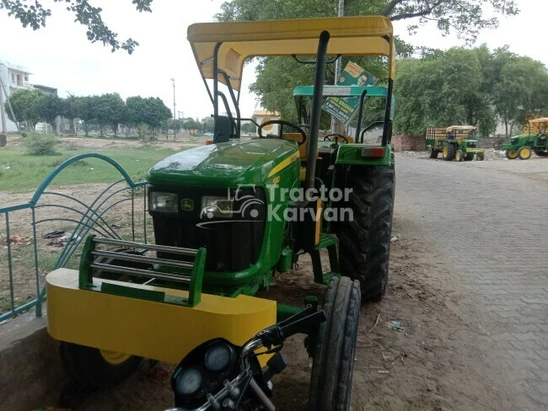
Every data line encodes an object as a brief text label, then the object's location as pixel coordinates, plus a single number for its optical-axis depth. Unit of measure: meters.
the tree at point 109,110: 39.25
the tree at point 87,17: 5.06
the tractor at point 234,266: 1.81
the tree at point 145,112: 41.59
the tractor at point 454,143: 22.50
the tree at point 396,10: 11.45
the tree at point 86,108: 38.66
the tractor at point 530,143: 23.05
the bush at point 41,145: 18.42
